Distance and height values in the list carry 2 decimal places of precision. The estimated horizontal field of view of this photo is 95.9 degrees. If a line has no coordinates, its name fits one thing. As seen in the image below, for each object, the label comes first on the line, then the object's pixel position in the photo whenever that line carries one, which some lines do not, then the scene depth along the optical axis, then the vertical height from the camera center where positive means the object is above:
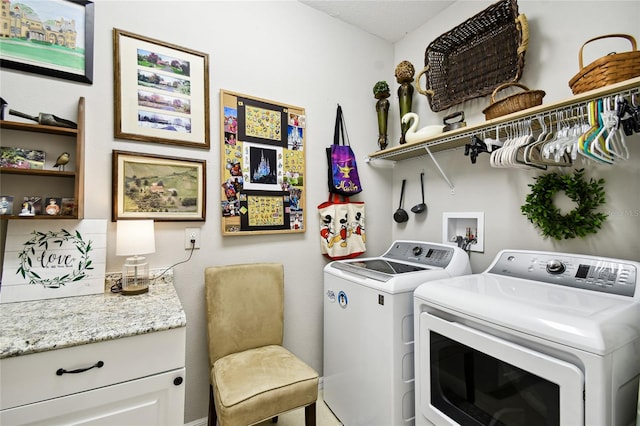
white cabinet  0.82 -0.51
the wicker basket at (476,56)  1.56 +0.96
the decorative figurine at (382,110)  2.16 +0.81
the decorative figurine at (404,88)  2.04 +0.92
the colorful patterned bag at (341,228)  2.02 -0.09
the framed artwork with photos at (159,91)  1.46 +0.68
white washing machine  1.36 -0.60
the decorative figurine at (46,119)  1.20 +0.43
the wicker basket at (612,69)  1.06 +0.54
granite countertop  0.84 -0.34
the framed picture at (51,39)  1.28 +0.83
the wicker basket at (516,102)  1.33 +0.53
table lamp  1.29 -0.13
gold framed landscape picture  1.45 +0.16
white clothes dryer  0.79 -0.42
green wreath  1.34 +0.04
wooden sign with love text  1.18 -0.17
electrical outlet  1.61 -0.11
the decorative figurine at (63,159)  1.27 +0.27
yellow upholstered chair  1.25 -0.75
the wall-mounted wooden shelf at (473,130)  1.05 +0.45
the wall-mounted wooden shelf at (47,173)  1.18 +0.20
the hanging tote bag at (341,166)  2.03 +0.36
